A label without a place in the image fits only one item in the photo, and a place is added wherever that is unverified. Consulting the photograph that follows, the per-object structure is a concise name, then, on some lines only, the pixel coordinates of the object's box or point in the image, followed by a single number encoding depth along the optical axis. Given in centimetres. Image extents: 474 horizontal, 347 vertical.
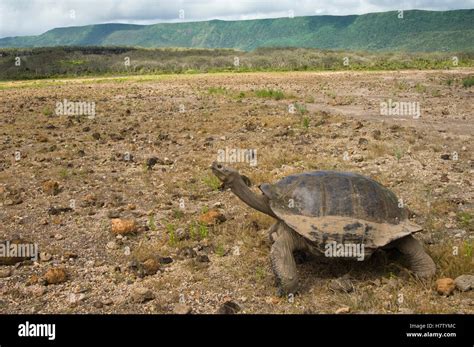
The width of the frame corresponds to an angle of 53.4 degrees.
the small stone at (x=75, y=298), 494
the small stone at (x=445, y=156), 980
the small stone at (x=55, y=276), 531
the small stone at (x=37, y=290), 509
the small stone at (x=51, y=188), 848
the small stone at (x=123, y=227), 662
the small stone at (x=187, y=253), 594
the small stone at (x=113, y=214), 729
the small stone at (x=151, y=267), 554
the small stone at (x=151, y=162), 1014
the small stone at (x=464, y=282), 480
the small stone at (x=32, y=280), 530
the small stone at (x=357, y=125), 1313
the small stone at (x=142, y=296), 493
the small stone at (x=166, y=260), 580
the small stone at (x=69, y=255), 596
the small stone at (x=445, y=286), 480
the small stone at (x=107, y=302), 489
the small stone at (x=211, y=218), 693
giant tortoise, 505
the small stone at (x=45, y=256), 591
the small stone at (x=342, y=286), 498
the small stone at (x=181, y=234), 644
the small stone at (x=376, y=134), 1162
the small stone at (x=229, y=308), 464
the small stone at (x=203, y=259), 579
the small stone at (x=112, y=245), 627
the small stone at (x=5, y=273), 550
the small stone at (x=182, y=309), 467
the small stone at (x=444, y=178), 844
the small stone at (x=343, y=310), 456
